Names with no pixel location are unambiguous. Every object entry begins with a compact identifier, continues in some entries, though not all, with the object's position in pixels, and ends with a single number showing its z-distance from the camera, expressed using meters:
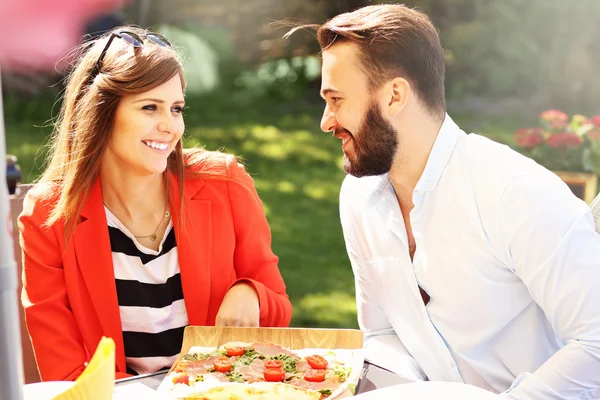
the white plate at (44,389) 1.55
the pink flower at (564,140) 3.46
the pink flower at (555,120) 3.50
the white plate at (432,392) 1.51
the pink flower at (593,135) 3.59
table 1.80
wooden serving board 1.91
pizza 1.76
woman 2.09
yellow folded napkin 1.29
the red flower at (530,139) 3.55
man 2.03
